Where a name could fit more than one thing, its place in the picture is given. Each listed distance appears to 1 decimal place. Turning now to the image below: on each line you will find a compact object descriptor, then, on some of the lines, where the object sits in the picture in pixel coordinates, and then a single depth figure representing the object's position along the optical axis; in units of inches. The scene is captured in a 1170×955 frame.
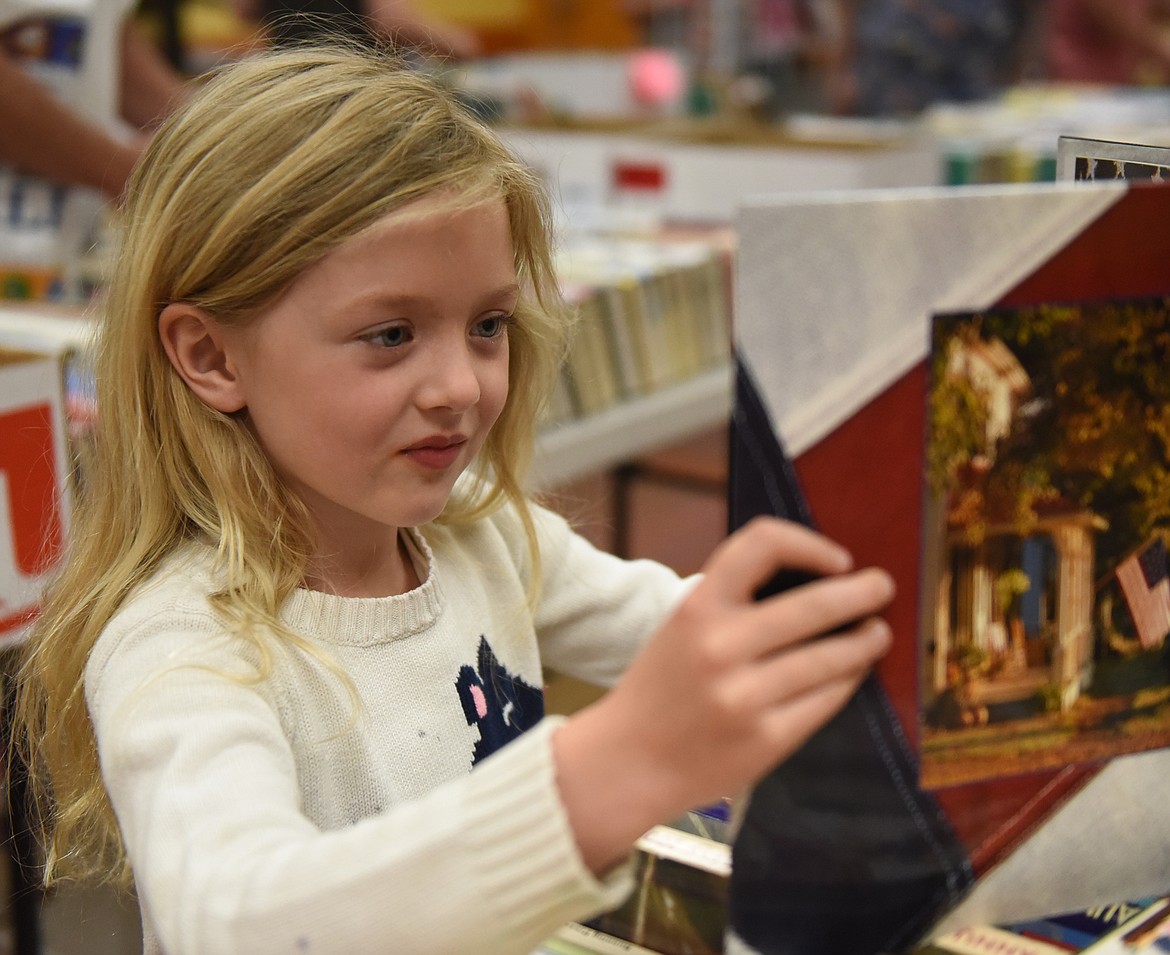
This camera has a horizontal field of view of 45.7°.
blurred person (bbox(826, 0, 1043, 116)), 192.2
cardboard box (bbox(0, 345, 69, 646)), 53.2
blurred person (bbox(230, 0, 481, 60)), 135.7
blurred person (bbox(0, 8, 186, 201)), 83.4
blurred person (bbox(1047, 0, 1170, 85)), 196.7
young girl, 25.1
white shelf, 85.6
